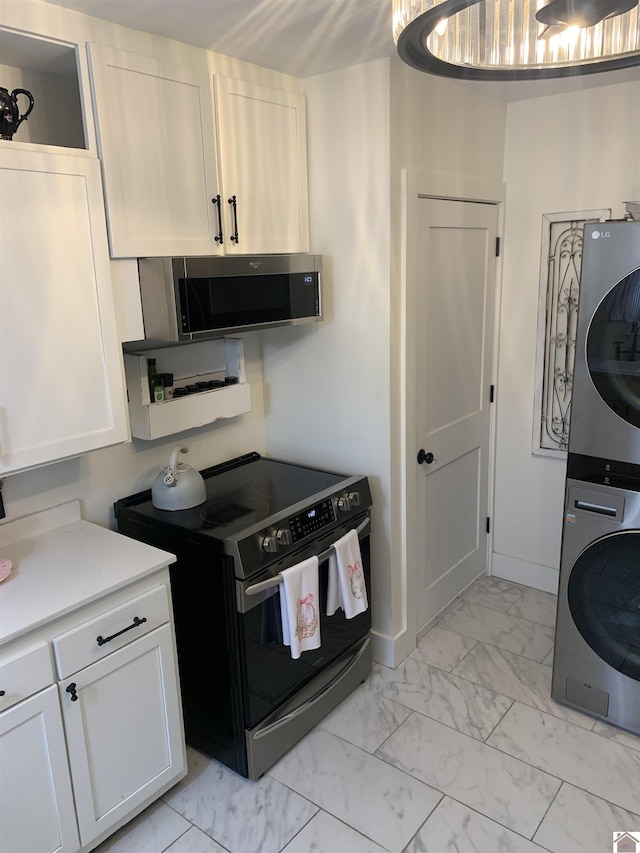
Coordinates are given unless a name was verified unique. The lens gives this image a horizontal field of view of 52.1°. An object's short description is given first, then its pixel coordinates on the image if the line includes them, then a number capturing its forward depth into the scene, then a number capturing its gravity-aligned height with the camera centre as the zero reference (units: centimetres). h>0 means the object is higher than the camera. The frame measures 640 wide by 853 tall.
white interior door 270 -52
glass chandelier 99 +35
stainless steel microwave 201 -5
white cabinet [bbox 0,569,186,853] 165 -119
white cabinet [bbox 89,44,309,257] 190 +38
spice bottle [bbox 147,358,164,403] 236 -37
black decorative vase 174 +45
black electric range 209 -107
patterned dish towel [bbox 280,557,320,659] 214 -108
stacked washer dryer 212 -76
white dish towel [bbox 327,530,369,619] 236 -109
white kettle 232 -73
